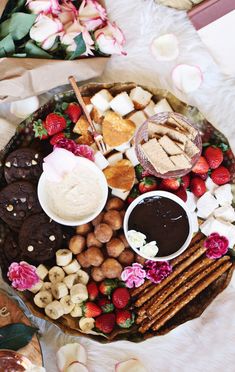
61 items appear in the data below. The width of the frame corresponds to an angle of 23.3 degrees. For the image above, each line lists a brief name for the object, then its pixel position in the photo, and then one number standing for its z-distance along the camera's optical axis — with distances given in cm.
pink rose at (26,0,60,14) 144
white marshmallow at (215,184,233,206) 148
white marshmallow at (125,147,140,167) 152
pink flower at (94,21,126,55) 149
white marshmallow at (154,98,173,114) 150
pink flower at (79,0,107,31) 149
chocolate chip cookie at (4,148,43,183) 147
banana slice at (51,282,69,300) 147
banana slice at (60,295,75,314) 147
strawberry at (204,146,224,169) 148
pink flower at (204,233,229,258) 146
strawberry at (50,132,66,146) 150
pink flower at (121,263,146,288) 148
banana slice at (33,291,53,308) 147
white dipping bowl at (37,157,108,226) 145
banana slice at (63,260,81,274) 150
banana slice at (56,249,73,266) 148
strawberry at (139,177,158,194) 150
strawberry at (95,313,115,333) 147
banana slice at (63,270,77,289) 149
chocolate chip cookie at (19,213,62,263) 146
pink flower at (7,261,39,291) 144
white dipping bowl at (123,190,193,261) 145
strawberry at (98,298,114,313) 149
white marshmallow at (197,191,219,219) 149
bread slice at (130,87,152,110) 150
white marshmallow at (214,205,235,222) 148
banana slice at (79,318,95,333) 148
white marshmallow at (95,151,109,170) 150
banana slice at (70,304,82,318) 149
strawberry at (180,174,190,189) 151
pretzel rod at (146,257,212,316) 149
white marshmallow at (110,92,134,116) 150
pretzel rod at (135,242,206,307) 149
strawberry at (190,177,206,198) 150
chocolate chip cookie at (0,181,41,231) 146
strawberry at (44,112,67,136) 149
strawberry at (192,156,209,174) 149
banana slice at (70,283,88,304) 147
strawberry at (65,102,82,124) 151
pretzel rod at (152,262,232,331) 148
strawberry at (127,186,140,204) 152
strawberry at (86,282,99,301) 149
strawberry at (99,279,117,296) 149
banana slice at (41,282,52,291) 149
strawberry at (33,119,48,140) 150
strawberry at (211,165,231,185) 149
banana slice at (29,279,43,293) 148
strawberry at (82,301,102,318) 148
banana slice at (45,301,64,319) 145
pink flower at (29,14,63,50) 144
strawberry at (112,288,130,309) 148
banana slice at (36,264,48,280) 148
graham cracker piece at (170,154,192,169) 145
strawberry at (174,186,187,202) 149
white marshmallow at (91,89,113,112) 150
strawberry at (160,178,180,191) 149
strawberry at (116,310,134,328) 147
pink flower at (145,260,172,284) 147
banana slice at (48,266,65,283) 149
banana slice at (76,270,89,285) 151
